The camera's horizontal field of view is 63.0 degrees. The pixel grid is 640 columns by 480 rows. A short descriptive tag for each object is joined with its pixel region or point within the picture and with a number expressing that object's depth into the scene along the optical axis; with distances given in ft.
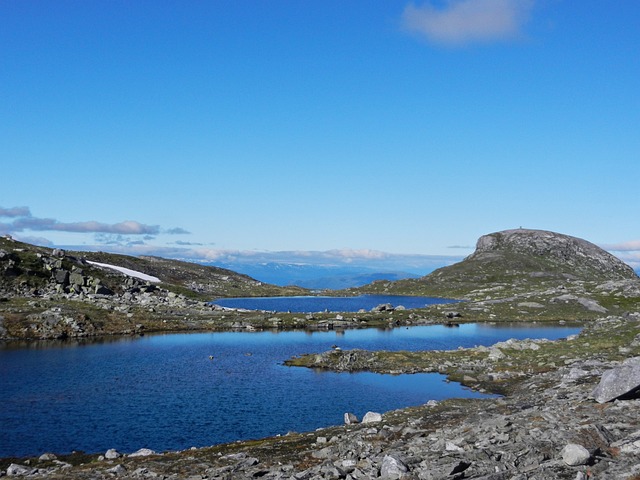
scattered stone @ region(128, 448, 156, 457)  124.26
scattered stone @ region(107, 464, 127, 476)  105.80
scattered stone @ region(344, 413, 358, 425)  147.84
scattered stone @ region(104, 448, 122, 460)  125.51
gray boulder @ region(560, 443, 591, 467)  75.10
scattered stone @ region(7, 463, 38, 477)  111.63
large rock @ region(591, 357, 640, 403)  112.47
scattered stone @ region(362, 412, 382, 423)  144.46
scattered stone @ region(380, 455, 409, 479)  82.53
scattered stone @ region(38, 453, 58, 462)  126.00
